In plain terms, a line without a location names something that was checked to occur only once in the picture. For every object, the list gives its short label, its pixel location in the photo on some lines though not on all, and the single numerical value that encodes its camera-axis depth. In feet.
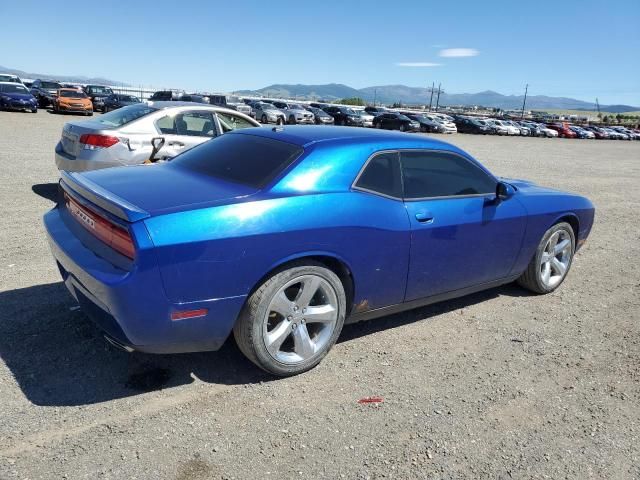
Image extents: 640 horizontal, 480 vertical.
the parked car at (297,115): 115.96
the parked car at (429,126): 130.21
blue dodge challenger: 9.31
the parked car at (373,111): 143.82
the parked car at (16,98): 85.87
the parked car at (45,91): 104.01
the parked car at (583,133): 175.52
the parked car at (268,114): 112.68
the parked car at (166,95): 111.86
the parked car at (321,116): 120.47
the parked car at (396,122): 121.39
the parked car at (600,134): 183.99
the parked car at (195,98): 105.50
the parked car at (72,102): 91.71
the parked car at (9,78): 118.11
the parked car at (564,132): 173.17
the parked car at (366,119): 123.75
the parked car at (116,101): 106.83
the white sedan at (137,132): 23.66
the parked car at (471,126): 148.36
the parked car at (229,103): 114.21
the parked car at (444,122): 132.39
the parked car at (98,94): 110.73
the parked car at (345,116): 124.06
